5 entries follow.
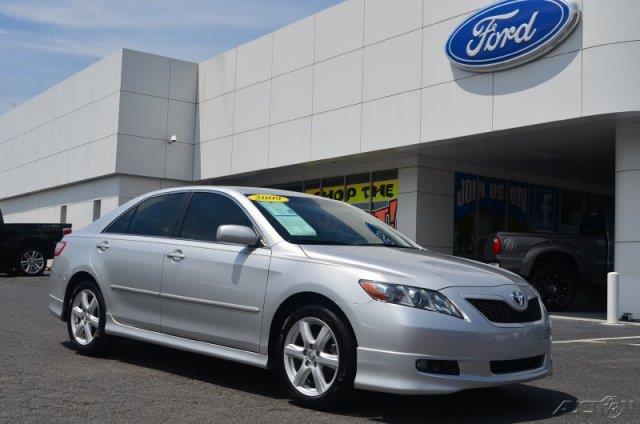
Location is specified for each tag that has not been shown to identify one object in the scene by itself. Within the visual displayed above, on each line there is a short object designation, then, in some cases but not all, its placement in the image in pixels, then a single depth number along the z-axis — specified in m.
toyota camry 4.73
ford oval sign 13.34
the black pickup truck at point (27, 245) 19.97
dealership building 13.34
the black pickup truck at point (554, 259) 13.83
